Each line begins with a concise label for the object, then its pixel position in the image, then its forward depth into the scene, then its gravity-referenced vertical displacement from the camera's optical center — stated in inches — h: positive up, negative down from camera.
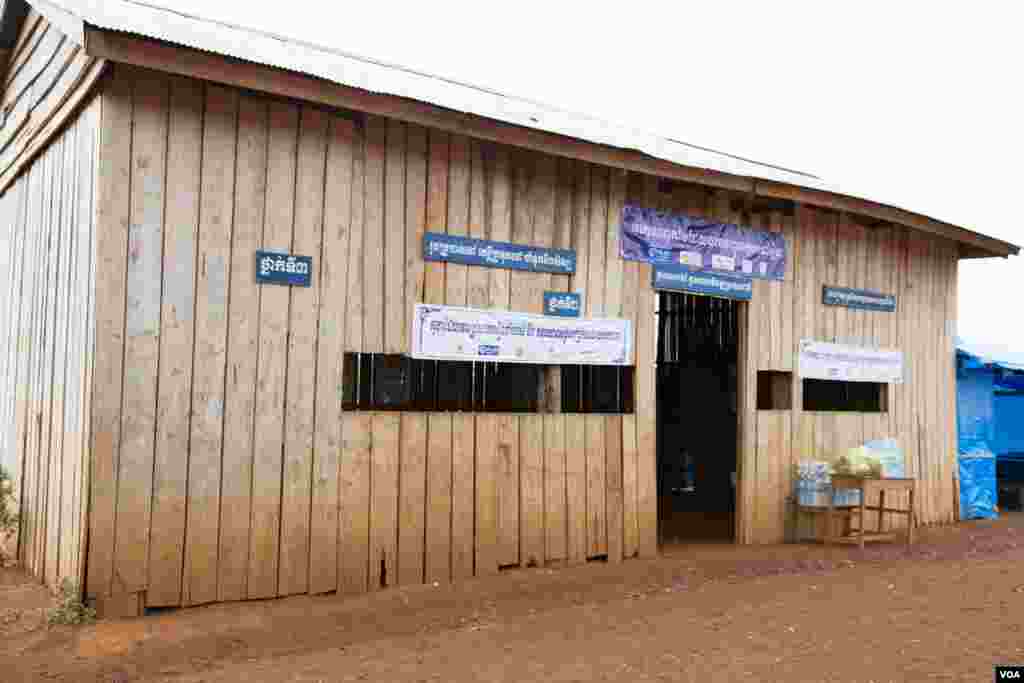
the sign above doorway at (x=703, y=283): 390.9 +53.1
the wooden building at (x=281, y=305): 266.5 +29.8
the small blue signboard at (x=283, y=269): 289.1 +39.9
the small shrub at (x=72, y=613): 255.8 -55.0
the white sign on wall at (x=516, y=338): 322.0 +24.9
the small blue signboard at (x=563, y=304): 353.1 +38.2
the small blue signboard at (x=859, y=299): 458.9 +56.1
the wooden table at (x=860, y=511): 421.7 -41.0
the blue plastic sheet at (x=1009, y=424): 679.7 -2.1
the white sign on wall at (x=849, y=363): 448.5 +25.4
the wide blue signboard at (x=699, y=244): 381.7 +68.6
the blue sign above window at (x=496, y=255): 324.5 +52.8
